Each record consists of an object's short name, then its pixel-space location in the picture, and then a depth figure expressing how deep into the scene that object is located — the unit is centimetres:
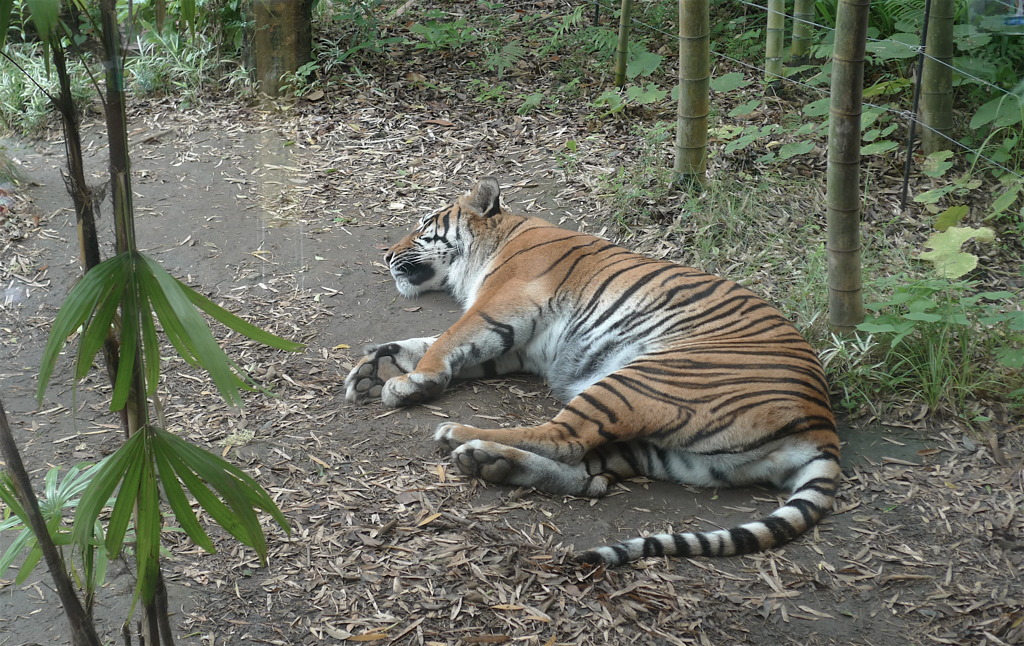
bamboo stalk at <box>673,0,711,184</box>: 515
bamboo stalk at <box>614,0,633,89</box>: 640
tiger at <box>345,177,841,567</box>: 326
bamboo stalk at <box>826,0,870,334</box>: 357
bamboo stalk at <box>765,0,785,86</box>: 614
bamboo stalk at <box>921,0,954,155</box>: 525
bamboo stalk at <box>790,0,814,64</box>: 627
